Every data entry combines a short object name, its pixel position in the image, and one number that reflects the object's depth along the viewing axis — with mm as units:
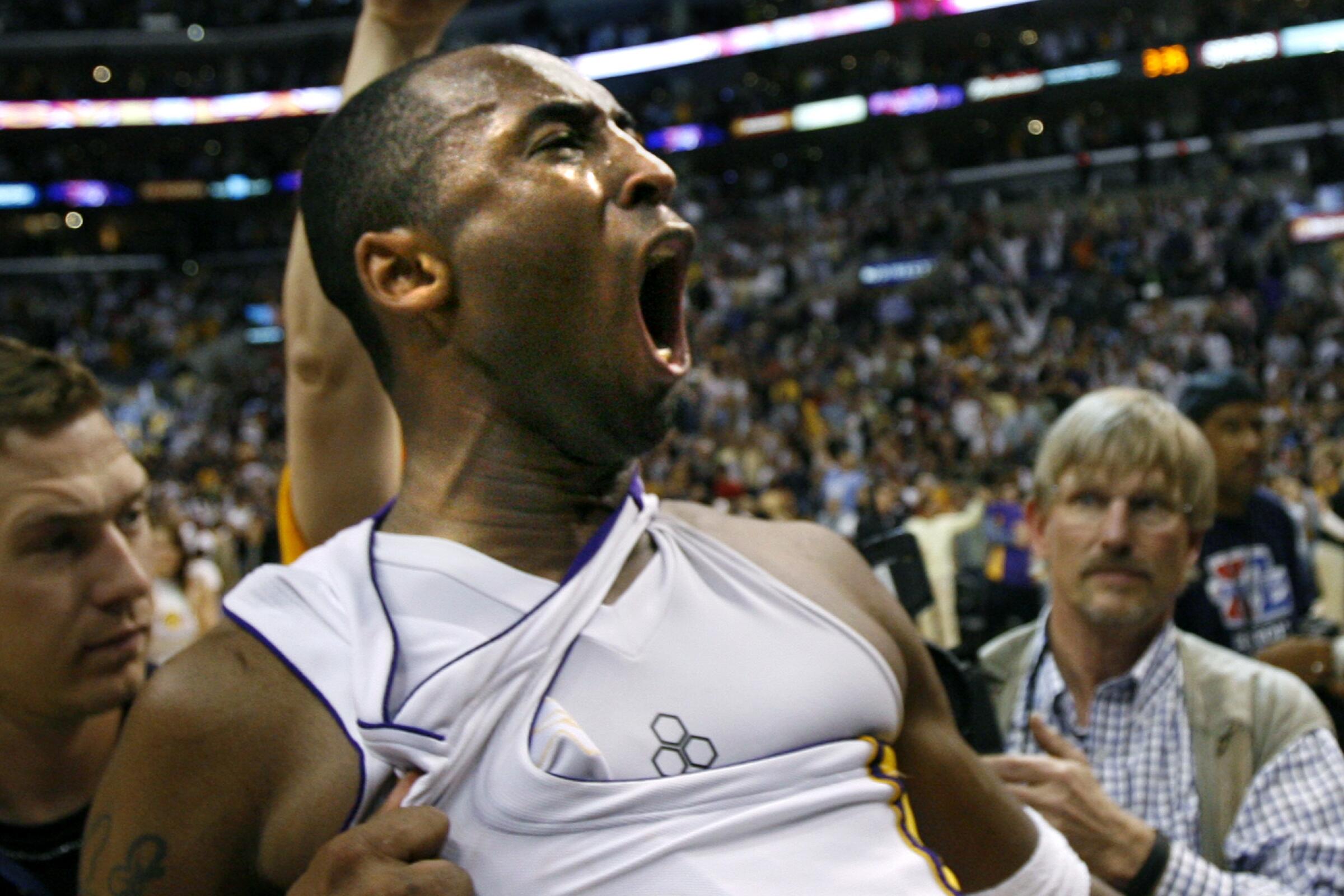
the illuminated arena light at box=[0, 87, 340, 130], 27484
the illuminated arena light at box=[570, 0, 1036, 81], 25125
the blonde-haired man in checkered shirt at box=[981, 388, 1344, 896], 1889
